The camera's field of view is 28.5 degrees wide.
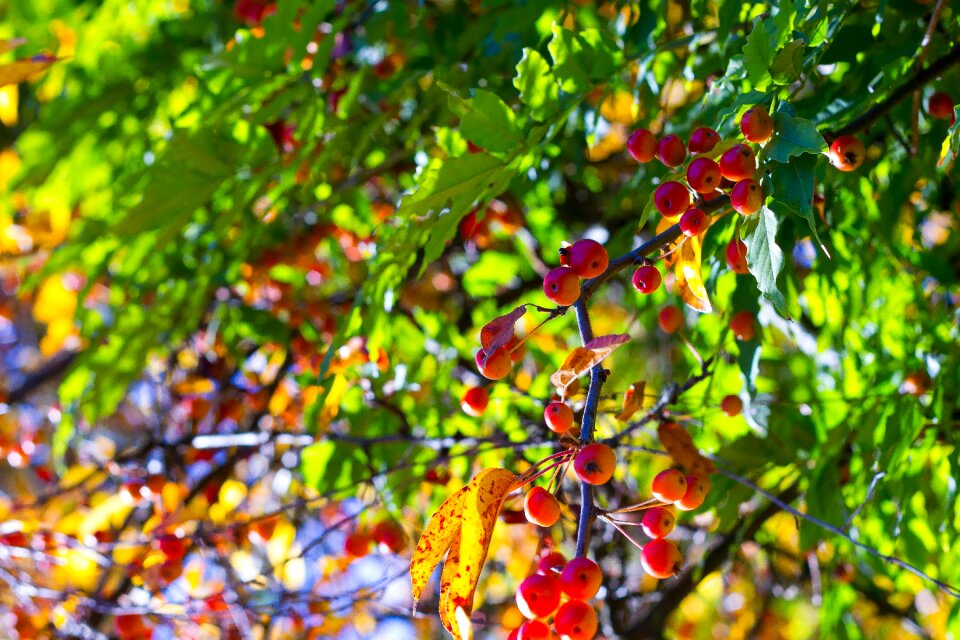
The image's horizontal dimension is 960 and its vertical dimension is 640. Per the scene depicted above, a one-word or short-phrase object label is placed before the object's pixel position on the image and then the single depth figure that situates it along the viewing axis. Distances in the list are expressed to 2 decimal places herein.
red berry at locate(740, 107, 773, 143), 0.55
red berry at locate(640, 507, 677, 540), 0.58
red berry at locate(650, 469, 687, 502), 0.58
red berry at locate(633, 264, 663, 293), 0.58
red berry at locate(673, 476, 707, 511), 0.59
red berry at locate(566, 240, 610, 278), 0.57
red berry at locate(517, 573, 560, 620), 0.54
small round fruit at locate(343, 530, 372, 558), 0.89
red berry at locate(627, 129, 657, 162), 0.61
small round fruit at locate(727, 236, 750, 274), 0.61
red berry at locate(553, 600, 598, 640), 0.54
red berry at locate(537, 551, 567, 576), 0.56
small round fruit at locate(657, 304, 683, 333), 0.71
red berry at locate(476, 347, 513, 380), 0.57
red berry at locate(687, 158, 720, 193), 0.56
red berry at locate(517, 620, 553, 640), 0.54
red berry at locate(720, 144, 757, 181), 0.56
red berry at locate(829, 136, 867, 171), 0.59
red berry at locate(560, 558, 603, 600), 0.53
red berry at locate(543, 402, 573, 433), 0.58
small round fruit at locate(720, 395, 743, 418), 0.71
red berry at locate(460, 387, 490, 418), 0.66
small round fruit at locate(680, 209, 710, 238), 0.57
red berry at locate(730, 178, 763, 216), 0.55
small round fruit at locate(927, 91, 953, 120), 0.68
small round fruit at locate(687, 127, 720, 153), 0.57
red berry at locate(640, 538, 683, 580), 0.56
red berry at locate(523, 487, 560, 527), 0.55
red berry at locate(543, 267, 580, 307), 0.56
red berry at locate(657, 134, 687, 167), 0.59
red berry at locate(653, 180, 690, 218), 0.57
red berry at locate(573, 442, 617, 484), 0.54
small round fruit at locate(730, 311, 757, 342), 0.67
